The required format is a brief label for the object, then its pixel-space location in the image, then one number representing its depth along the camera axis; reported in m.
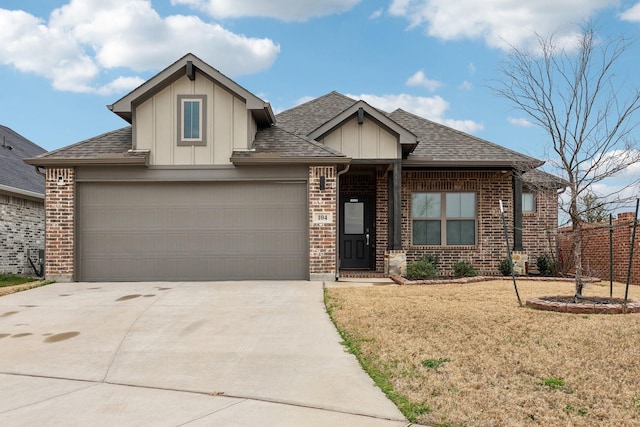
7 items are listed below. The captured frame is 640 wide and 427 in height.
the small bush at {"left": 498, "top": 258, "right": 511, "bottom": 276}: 15.70
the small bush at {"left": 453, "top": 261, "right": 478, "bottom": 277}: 15.33
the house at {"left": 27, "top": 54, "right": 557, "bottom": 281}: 13.56
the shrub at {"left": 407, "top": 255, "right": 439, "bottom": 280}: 14.26
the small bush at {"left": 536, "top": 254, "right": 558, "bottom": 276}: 16.04
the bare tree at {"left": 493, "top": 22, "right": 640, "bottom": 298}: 9.93
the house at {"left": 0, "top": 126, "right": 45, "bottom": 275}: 17.92
